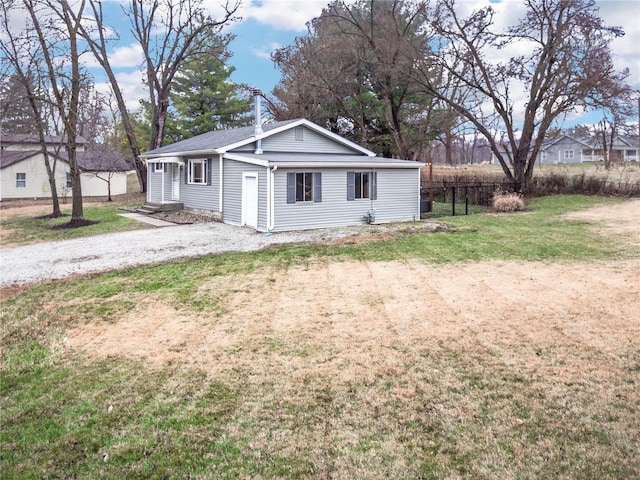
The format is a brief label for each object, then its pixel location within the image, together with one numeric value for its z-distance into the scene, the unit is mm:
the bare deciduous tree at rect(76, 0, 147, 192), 27759
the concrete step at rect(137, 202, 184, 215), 19391
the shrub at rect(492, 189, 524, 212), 20312
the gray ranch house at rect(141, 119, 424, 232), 14477
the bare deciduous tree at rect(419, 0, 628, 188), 21422
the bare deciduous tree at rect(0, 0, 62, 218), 17281
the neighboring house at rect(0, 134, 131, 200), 28984
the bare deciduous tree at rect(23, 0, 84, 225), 16719
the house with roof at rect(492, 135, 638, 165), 59691
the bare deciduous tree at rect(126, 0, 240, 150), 26984
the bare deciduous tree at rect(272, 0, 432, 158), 26594
